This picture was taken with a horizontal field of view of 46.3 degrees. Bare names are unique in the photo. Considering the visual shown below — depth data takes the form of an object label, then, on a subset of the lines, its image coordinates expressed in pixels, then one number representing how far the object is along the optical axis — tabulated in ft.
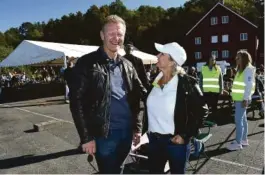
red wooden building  151.02
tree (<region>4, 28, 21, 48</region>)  223.12
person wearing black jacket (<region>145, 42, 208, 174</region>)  9.50
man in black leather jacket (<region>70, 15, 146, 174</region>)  8.52
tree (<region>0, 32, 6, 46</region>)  211.20
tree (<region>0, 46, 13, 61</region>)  163.58
